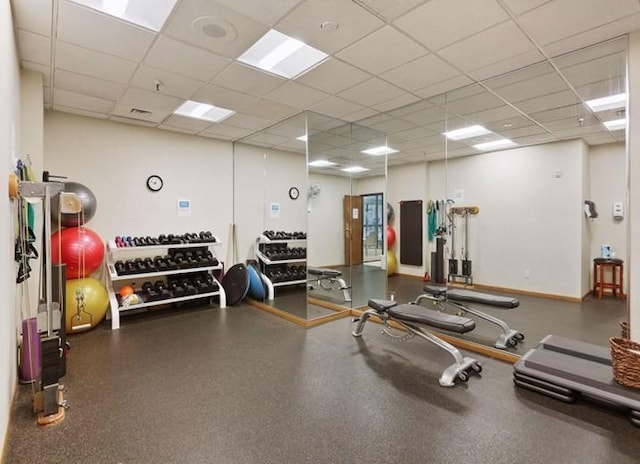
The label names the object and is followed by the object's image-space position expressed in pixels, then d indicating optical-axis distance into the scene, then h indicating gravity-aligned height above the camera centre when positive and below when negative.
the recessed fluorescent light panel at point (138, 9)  2.36 +1.67
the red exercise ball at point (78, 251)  4.08 -0.26
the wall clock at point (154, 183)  5.21 +0.78
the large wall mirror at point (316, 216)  5.28 +0.22
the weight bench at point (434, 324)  2.84 -0.93
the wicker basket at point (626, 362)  2.26 -0.97
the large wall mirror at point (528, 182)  3.69 +0.77
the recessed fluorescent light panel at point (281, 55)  2.94 +1.69
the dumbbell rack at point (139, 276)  4.45 -0.67
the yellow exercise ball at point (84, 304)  3.96 -0.93
